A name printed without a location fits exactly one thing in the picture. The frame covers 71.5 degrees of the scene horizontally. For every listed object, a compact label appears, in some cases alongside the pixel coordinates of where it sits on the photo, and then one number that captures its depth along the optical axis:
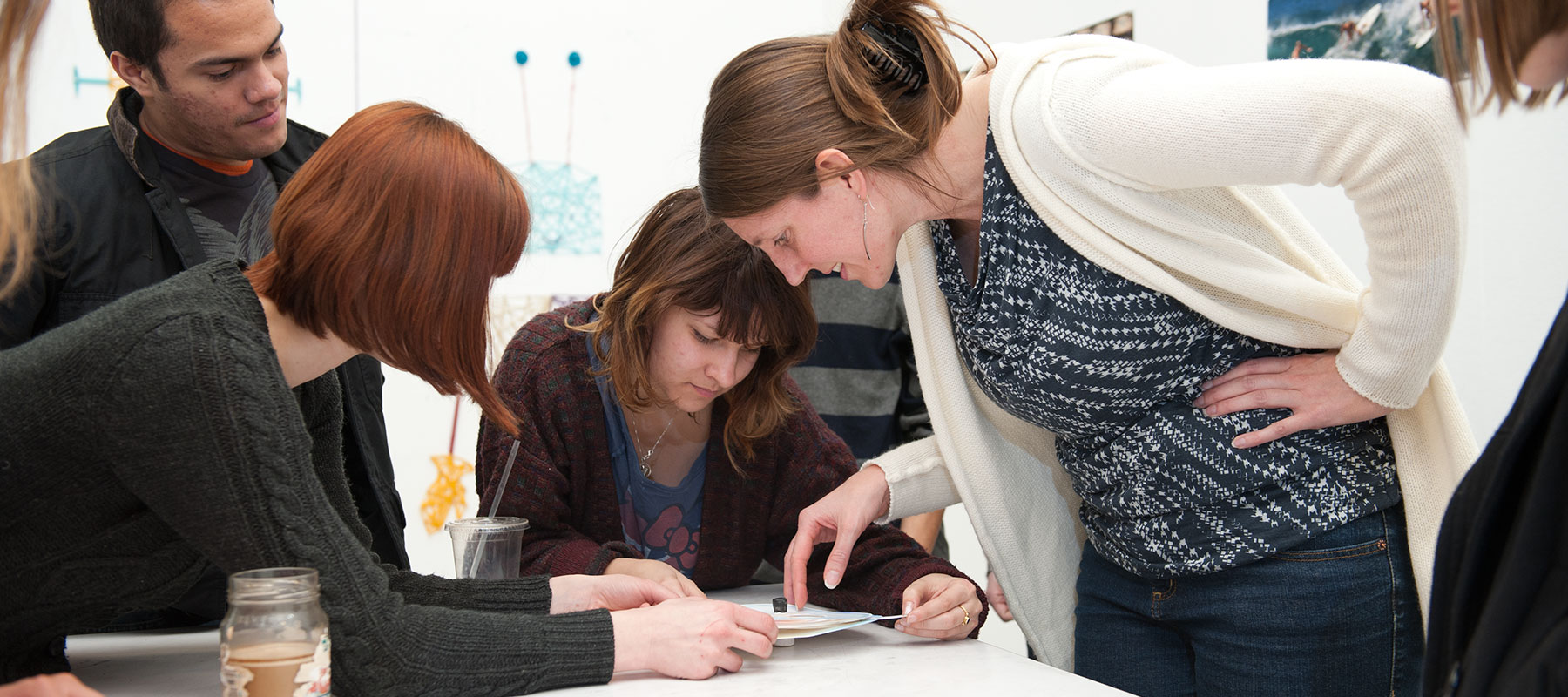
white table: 1.02
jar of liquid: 0.80
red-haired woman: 0.83
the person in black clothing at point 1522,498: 0.61
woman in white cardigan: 0.97
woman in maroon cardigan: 1.42
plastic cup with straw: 1.25
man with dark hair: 1.49
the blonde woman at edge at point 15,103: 0.77
